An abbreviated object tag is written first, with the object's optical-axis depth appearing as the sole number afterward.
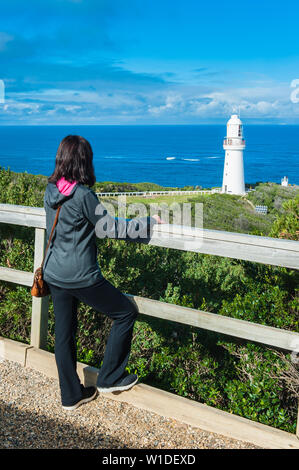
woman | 2.68
